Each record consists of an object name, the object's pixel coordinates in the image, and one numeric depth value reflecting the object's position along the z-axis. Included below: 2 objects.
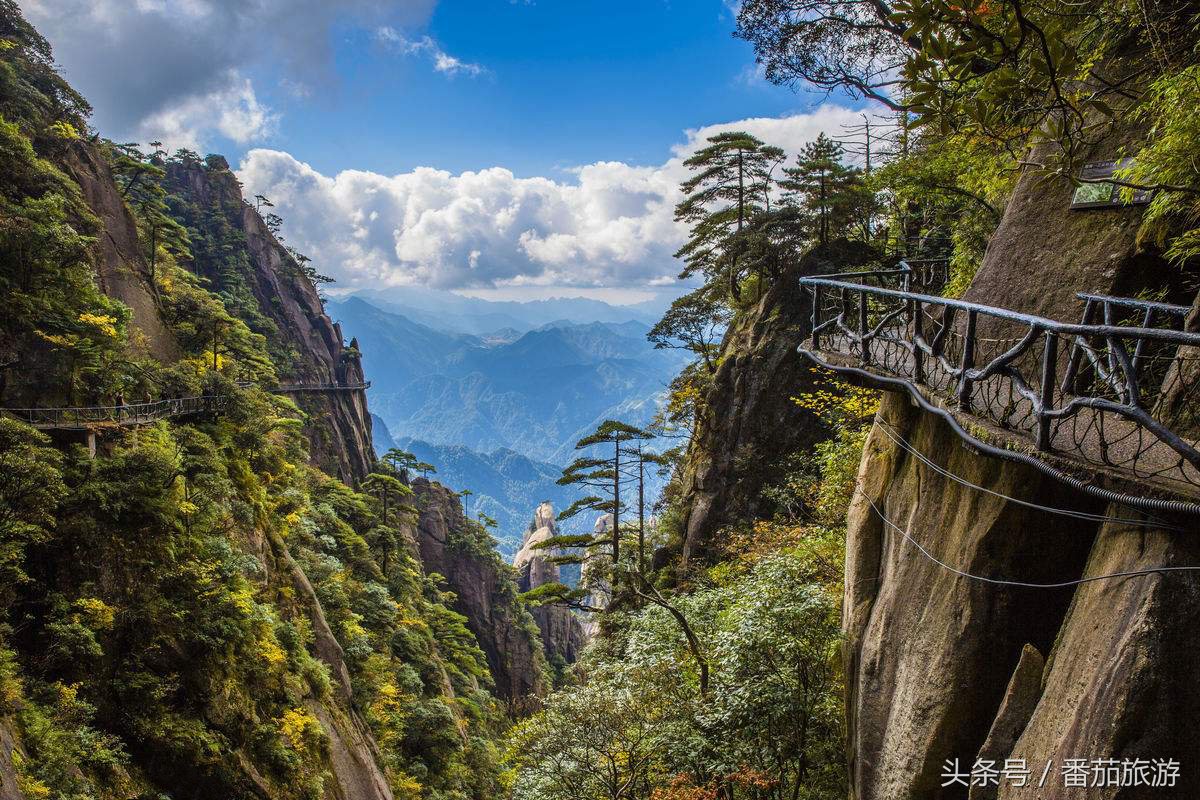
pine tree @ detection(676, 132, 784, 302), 22.75
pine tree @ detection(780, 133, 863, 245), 20.12
